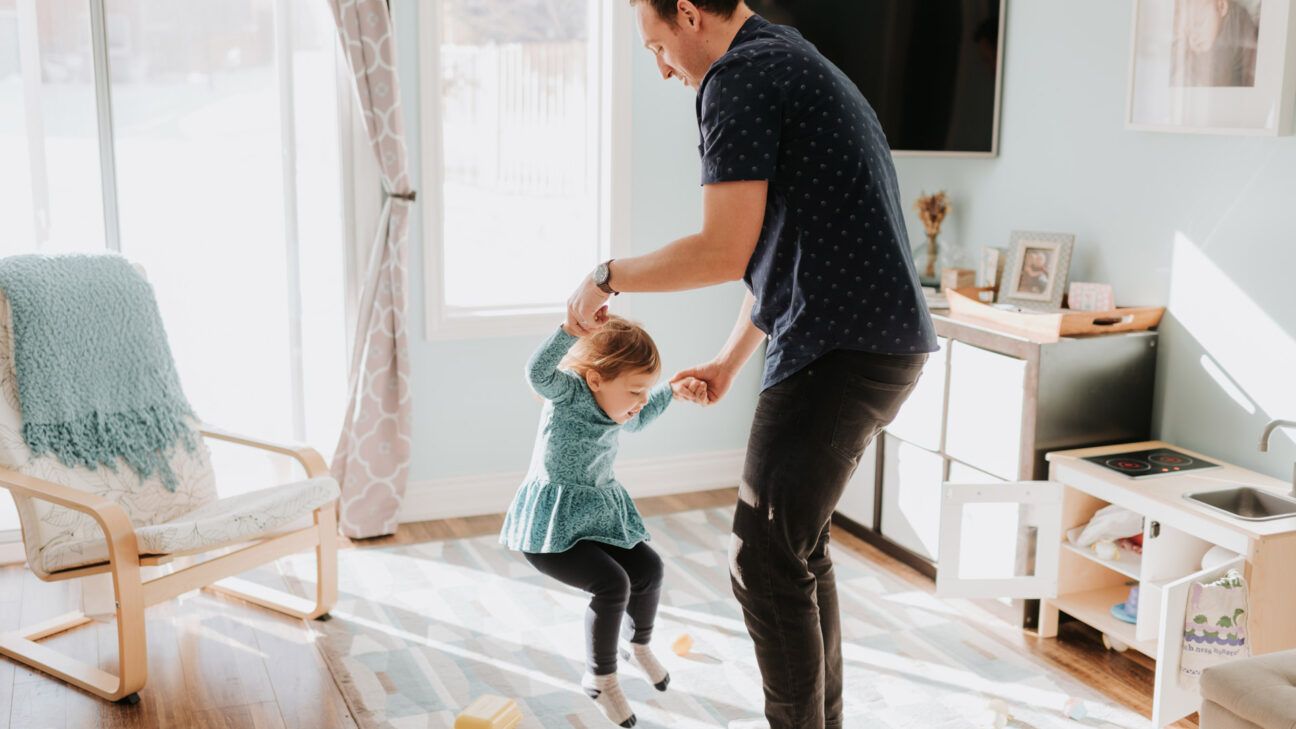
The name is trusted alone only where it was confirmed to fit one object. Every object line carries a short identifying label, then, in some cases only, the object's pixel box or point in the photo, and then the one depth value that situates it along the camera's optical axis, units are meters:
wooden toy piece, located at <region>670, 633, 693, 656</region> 2.98
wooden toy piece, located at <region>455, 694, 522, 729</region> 2.21
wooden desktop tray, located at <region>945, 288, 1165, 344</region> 3.06
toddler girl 2.48
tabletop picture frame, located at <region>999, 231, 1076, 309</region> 3.36
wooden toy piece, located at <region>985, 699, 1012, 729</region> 2.65
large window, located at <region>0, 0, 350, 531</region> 3.46
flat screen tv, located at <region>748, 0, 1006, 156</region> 3.61
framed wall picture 2.77
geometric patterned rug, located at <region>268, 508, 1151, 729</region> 2.71
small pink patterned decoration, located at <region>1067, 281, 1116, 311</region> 3.25
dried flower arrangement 3.81
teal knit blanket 2.91
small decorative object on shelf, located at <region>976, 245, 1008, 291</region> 3.59
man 1.86
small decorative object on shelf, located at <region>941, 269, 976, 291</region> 3.69
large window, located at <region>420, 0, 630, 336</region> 3.92
